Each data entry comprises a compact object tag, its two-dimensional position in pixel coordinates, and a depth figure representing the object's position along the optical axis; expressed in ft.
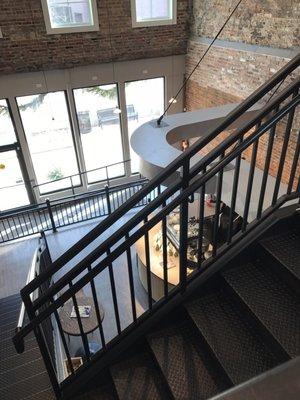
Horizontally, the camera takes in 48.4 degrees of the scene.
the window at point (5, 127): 25.61
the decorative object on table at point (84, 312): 15.33
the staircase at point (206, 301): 5.69
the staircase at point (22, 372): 9.29
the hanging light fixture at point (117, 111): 27.76
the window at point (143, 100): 29.32
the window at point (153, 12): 26.07
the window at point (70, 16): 23.90
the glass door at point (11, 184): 27.35
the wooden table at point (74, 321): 14.44
